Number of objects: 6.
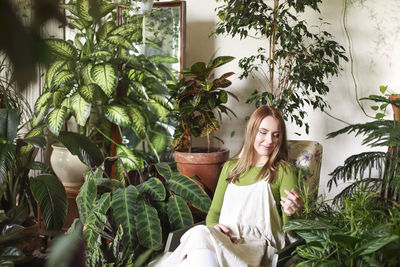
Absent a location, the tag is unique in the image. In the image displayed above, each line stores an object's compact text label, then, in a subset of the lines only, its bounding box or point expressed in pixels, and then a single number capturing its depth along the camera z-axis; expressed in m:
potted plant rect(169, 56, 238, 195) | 2.88
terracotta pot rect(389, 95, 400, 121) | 2.46
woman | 1.89
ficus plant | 2.67
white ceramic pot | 3.38
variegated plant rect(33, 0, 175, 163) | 3.10
